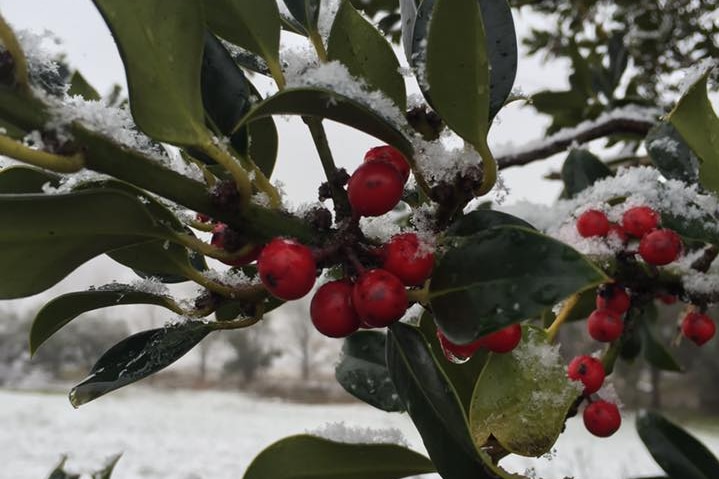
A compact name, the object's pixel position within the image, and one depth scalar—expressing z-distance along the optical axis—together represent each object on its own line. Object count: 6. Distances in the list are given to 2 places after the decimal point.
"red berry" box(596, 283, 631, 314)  0.21
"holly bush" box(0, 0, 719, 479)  0.11
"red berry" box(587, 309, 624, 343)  0.21
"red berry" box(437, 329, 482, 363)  0.14
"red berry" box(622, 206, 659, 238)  0.20
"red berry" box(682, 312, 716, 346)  0.24
